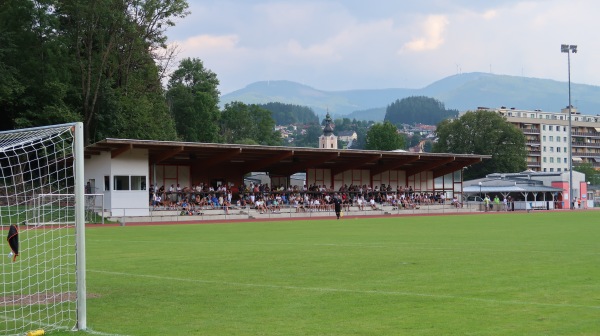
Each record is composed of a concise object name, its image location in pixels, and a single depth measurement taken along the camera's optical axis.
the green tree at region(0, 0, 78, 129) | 57.81
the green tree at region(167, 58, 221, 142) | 93.50
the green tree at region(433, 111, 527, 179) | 124.00
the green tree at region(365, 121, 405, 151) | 153.38
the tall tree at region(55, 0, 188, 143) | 61.28
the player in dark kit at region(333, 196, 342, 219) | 51.16
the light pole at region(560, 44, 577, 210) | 81.19
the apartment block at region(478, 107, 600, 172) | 167.09
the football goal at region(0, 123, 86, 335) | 10.47
